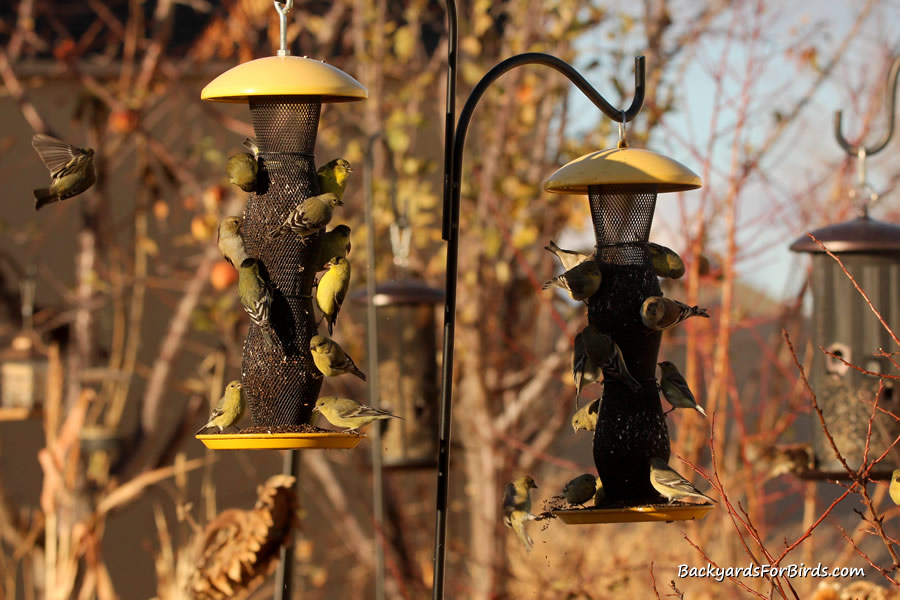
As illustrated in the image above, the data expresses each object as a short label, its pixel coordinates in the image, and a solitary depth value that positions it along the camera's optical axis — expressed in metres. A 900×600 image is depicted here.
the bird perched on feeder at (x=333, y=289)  5.54
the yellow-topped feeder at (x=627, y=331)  6.20
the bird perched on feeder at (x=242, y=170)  5.67
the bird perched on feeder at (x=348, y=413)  5.57
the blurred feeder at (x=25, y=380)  14.49
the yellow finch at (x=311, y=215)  5.41
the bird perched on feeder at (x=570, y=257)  6.34
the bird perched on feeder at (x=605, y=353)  5.91
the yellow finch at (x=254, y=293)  5.50
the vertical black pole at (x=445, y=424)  5.37
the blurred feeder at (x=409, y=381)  12.30
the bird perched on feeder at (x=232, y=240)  5.73
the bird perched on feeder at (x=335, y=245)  5.86
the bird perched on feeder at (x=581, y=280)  6.04
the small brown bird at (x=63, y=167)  6.18
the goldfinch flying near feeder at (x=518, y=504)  6.34
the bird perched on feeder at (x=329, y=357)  5.61
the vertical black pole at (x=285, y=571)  7.43
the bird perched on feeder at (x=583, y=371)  5.87
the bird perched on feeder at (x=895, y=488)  5.73
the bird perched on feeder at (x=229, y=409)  5.57
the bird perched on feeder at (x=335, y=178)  5.92
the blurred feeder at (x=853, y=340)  9.02
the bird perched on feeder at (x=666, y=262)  6.14
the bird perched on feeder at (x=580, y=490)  6.00
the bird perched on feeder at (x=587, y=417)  6.41
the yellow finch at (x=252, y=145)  5.88
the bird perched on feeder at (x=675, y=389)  5.98
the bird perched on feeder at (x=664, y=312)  5.89
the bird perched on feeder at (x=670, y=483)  5.57
